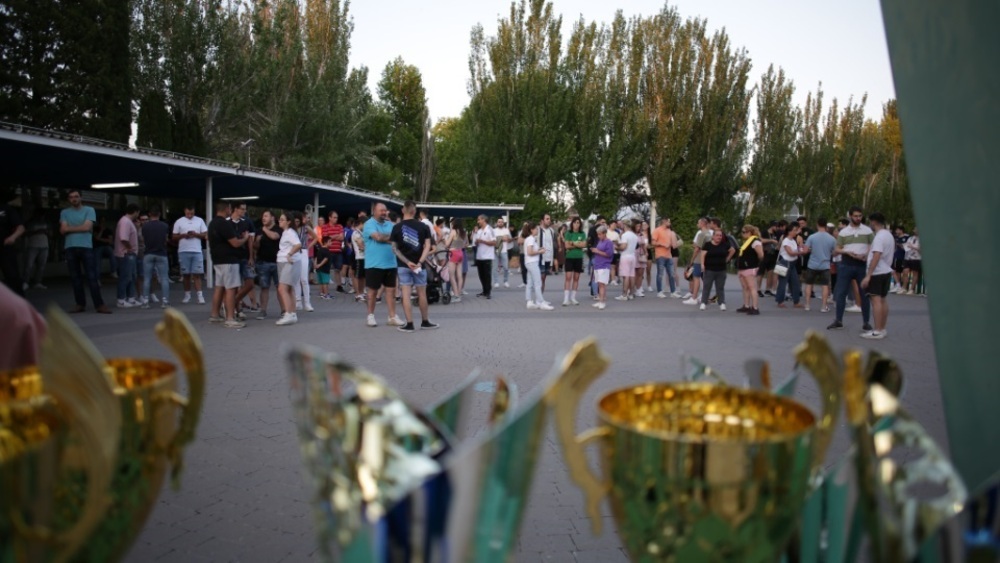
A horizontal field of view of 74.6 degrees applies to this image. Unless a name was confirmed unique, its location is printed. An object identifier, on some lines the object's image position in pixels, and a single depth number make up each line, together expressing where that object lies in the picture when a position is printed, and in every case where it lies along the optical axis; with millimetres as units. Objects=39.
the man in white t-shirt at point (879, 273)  8383
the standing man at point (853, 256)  9188
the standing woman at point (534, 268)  11695
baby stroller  12797
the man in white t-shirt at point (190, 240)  11523
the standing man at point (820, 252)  11664
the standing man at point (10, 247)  8672
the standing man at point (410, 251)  8984
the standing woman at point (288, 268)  9492
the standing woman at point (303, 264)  10591
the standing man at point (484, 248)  13398
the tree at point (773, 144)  35344
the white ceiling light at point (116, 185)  16703
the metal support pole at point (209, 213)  14782
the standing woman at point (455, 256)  13570
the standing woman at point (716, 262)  11883
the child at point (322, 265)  13932
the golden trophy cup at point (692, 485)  702
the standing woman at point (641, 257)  14664
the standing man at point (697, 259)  12906
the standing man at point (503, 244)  15680
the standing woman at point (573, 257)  12727
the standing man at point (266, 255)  9978
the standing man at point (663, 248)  14000
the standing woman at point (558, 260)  21409
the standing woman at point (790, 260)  12336
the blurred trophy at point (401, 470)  637
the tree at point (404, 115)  46719
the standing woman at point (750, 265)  11109
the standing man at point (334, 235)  14609
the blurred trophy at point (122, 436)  722
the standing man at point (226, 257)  9180
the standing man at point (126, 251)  11195
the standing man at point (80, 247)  10148
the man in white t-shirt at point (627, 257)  13258
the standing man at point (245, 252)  9814
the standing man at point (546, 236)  12938
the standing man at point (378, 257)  9188
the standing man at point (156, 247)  11492
